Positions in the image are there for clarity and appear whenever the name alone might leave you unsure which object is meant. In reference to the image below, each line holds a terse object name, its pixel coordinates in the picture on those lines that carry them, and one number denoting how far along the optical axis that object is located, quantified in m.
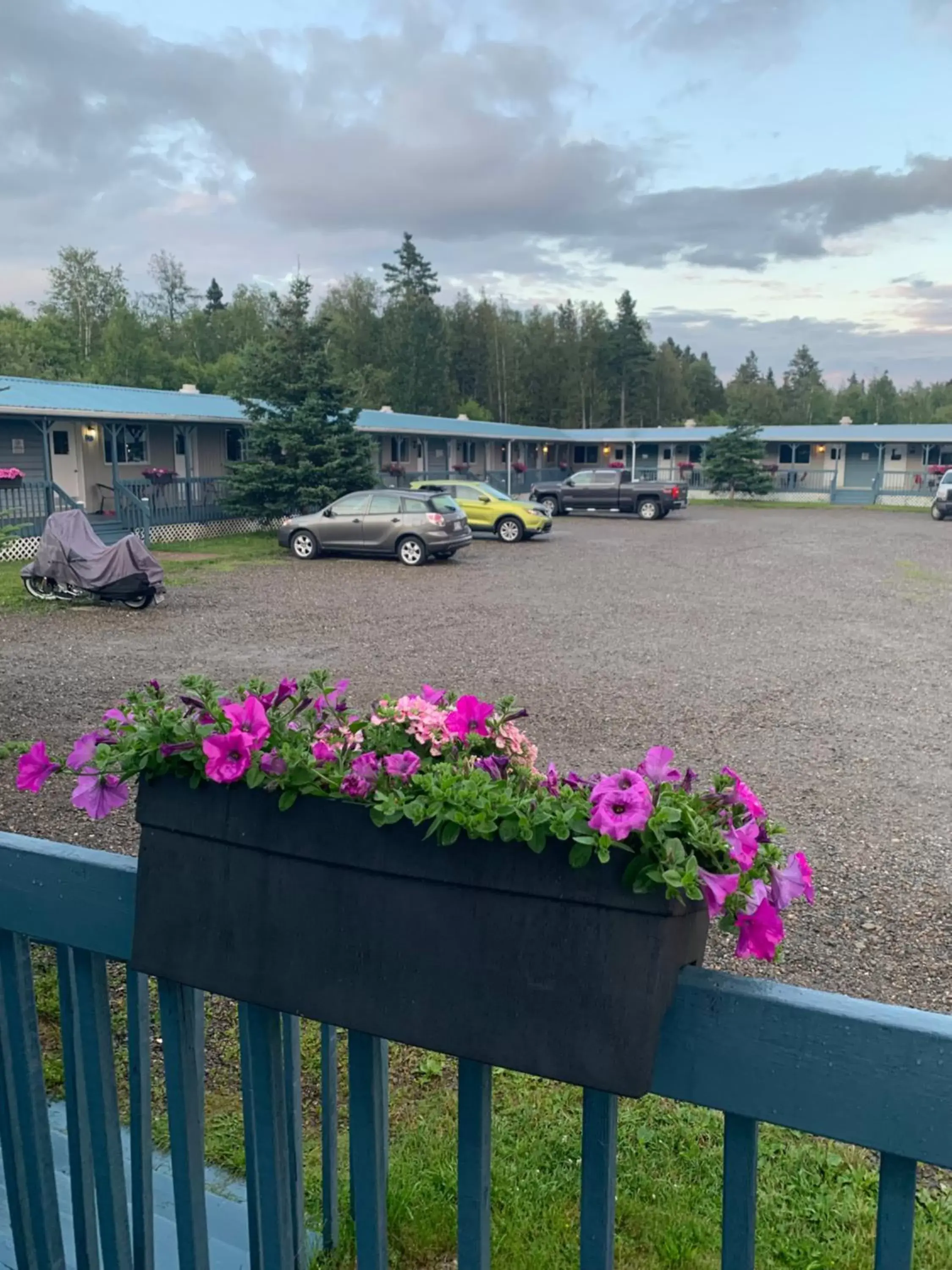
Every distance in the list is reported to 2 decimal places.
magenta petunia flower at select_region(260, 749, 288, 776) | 1.38
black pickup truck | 33.22
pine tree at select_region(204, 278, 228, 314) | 81.94
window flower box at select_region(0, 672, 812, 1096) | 1.19
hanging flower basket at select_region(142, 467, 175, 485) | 23.34
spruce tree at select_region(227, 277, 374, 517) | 23.86
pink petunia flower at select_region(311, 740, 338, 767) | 1.40
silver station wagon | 19.14
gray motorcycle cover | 13.43
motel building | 21.97
